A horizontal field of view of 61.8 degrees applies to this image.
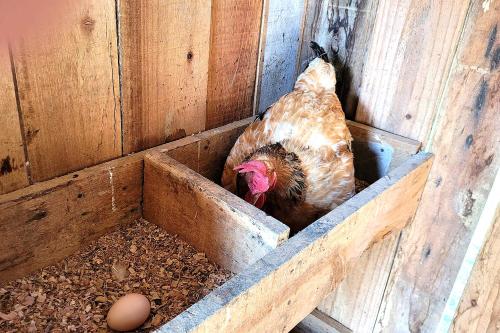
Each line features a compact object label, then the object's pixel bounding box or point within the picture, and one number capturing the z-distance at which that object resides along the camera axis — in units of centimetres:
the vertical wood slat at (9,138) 82
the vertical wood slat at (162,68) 102
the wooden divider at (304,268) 65
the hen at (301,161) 120
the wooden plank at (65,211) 89
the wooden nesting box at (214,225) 74
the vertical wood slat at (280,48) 139
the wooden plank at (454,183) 115
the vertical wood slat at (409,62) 118
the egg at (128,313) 84
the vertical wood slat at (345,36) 132
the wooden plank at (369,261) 132
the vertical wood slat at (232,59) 123
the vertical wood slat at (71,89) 87
